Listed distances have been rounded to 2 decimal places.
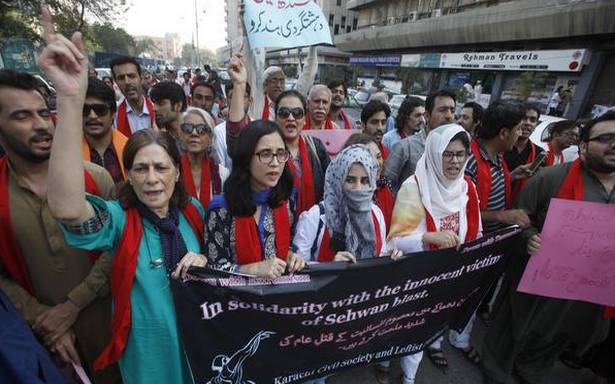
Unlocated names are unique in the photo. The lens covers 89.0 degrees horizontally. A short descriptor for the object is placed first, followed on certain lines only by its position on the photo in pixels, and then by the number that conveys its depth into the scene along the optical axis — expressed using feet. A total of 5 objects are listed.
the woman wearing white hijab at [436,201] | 7.07
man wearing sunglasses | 7.88
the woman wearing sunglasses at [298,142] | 8.23
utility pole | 119.44
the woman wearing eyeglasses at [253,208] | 5.92
